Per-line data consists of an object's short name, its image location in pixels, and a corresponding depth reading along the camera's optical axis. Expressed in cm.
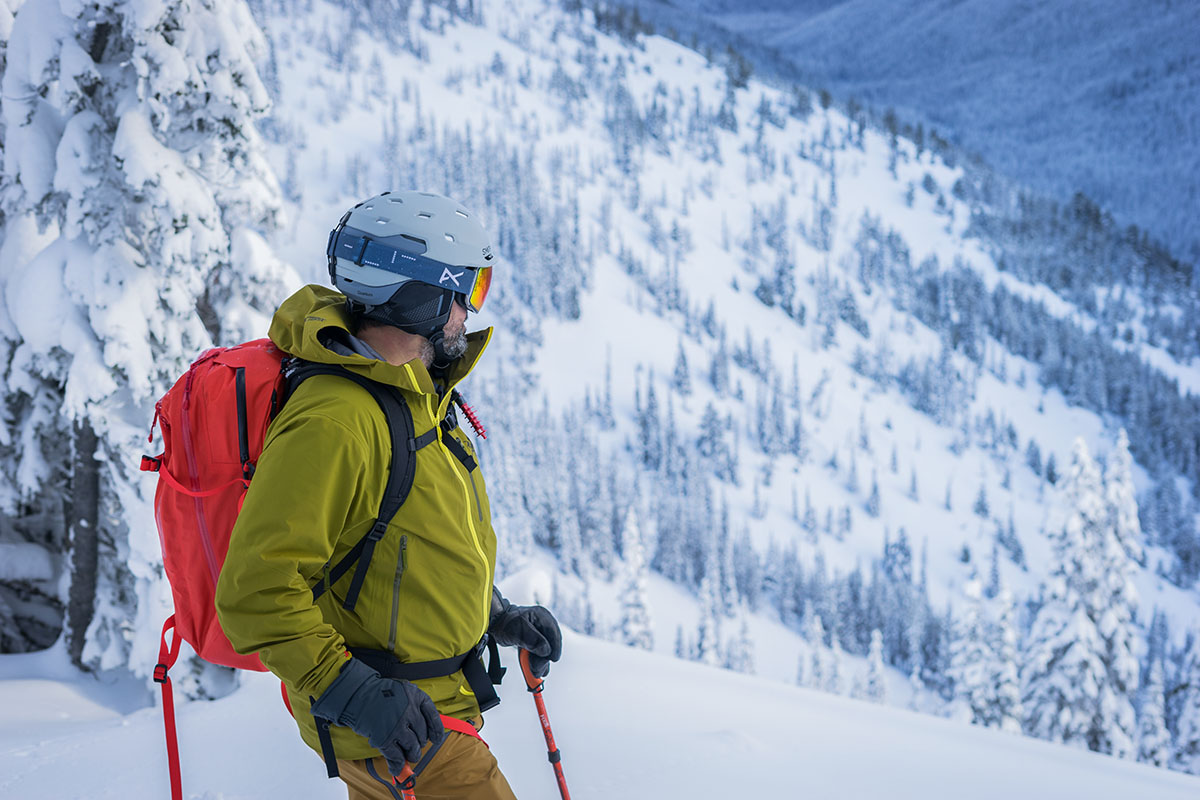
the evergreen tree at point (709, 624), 5042
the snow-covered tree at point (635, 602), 3756
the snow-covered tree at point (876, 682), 4806
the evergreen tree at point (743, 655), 5594
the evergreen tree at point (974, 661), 2455
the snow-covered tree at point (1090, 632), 1877
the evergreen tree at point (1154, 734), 2383
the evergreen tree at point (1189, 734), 1950
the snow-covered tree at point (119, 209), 719
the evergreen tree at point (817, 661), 5344
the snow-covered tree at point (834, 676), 5457
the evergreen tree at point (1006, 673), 2342
